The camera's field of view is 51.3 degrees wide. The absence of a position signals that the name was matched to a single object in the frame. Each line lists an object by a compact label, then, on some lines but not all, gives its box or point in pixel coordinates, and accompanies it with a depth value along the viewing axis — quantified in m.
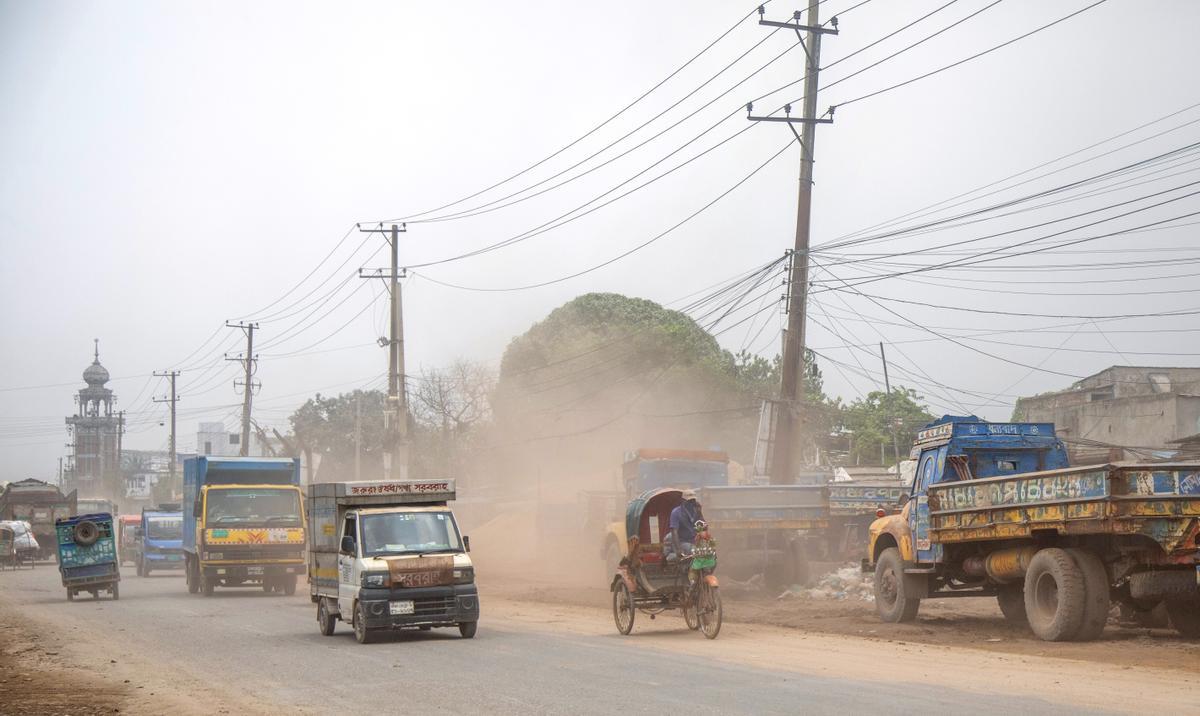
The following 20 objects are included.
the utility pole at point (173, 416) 100.35
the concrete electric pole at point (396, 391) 47.16
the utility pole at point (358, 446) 65.76
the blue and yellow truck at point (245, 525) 29.52
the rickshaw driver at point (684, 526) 18.27
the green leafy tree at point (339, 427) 106.50
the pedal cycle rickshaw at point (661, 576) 17.58
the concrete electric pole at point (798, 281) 28.53
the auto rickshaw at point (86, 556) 29.27
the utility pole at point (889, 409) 63.38
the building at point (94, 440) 141.75
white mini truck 17.38
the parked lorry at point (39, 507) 56.44
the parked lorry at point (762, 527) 25.41
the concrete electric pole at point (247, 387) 72.25
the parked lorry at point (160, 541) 42.75
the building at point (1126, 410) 47.91
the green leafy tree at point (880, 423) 68.62
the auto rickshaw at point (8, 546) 50.28
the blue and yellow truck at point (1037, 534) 14.33
